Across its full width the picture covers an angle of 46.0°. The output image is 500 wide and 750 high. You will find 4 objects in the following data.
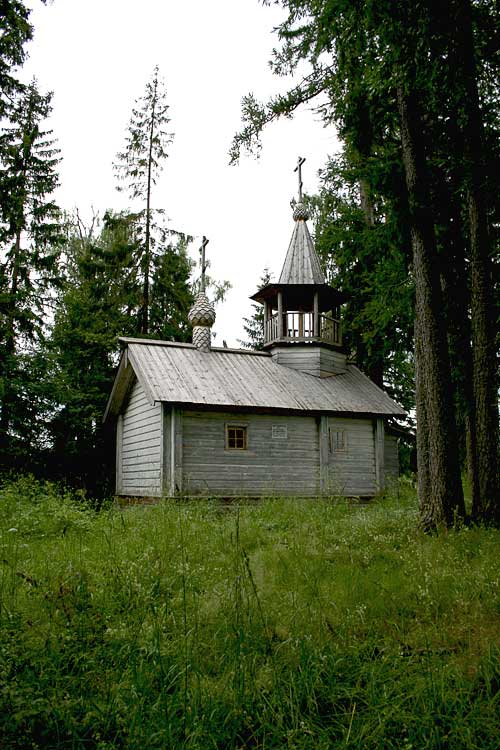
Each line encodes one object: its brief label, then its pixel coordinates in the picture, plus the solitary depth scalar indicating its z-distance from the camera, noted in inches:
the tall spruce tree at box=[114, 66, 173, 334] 947.3
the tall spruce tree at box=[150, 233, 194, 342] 939.3
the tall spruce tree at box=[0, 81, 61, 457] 728.3
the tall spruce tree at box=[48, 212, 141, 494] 805.2
